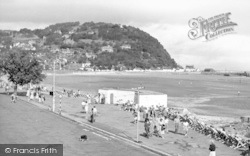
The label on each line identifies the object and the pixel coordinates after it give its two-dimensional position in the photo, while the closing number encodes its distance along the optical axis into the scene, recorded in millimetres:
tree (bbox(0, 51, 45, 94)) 54938
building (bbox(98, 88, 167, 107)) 42531
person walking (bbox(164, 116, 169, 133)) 27631
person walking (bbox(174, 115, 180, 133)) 27234
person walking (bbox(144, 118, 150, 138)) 24823
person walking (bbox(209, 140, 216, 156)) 18714
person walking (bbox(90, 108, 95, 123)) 30512
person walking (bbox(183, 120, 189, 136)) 26733
